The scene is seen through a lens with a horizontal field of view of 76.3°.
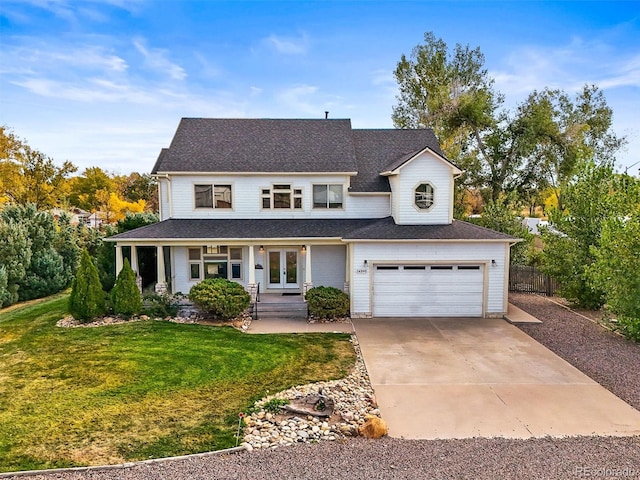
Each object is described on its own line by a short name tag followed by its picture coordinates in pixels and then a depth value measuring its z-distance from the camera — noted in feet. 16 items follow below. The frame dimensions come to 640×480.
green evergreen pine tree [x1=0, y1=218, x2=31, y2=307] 59.36
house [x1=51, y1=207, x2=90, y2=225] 113.98
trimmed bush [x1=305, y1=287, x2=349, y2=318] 46.83
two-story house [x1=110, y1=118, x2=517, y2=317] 47.80
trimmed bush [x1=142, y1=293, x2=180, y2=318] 48.01
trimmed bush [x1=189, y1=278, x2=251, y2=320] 45.75
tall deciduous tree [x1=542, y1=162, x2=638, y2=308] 46.06
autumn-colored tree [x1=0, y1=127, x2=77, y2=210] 103.14
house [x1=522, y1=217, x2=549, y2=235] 130.62
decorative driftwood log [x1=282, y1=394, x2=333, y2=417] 24.18
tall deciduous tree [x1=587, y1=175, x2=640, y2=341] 38.37
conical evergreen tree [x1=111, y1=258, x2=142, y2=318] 46.57
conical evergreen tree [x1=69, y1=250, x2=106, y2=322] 45.52
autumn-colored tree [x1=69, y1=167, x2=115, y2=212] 177.37
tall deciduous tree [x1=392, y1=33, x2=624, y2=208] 90.58
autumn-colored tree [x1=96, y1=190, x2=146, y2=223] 146.10
